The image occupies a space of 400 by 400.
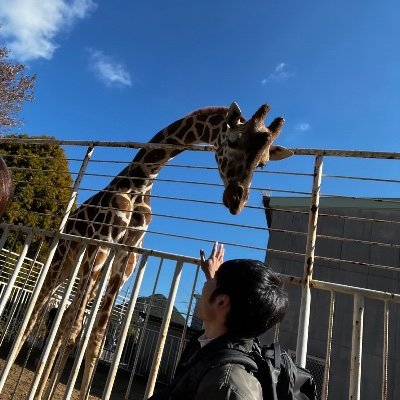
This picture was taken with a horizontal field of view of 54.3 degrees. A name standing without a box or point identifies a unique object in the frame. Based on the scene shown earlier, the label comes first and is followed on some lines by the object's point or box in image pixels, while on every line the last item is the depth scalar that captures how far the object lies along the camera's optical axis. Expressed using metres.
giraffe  3.94
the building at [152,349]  11.57
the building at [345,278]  10.66
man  1.21
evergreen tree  15.23
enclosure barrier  2.45
